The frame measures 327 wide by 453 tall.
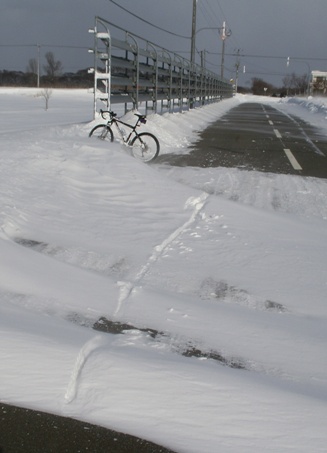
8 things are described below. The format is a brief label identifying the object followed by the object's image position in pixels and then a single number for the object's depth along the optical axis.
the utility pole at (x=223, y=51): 70.28
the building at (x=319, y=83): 129.68
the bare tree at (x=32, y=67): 120.88
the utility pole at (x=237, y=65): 107.47
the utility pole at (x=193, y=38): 33.72
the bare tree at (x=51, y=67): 120.46
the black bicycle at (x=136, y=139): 9.52
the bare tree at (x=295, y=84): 142.89
